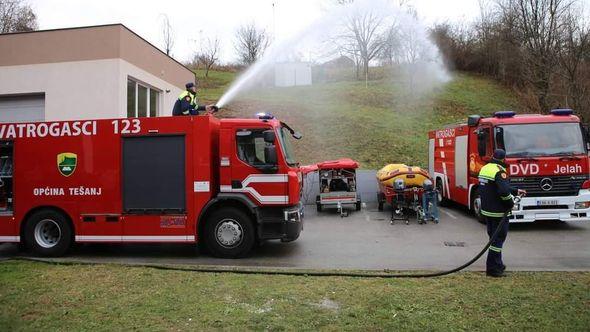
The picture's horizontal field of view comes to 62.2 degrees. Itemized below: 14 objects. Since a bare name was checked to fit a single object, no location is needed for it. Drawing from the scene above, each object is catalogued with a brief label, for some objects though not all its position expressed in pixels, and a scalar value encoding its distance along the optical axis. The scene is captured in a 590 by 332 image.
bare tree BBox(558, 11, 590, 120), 22.66
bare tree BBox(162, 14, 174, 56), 43.88
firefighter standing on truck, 9.55
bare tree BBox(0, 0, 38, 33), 40.22
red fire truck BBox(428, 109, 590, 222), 10.80
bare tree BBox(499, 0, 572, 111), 26.55
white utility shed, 34.56
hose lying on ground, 6.85
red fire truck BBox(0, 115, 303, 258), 8.58
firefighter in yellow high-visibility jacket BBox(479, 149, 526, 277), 6.86
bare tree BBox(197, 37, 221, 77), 42.90
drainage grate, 9.63
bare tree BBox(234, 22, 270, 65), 43.94
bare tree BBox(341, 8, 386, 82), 22.67
